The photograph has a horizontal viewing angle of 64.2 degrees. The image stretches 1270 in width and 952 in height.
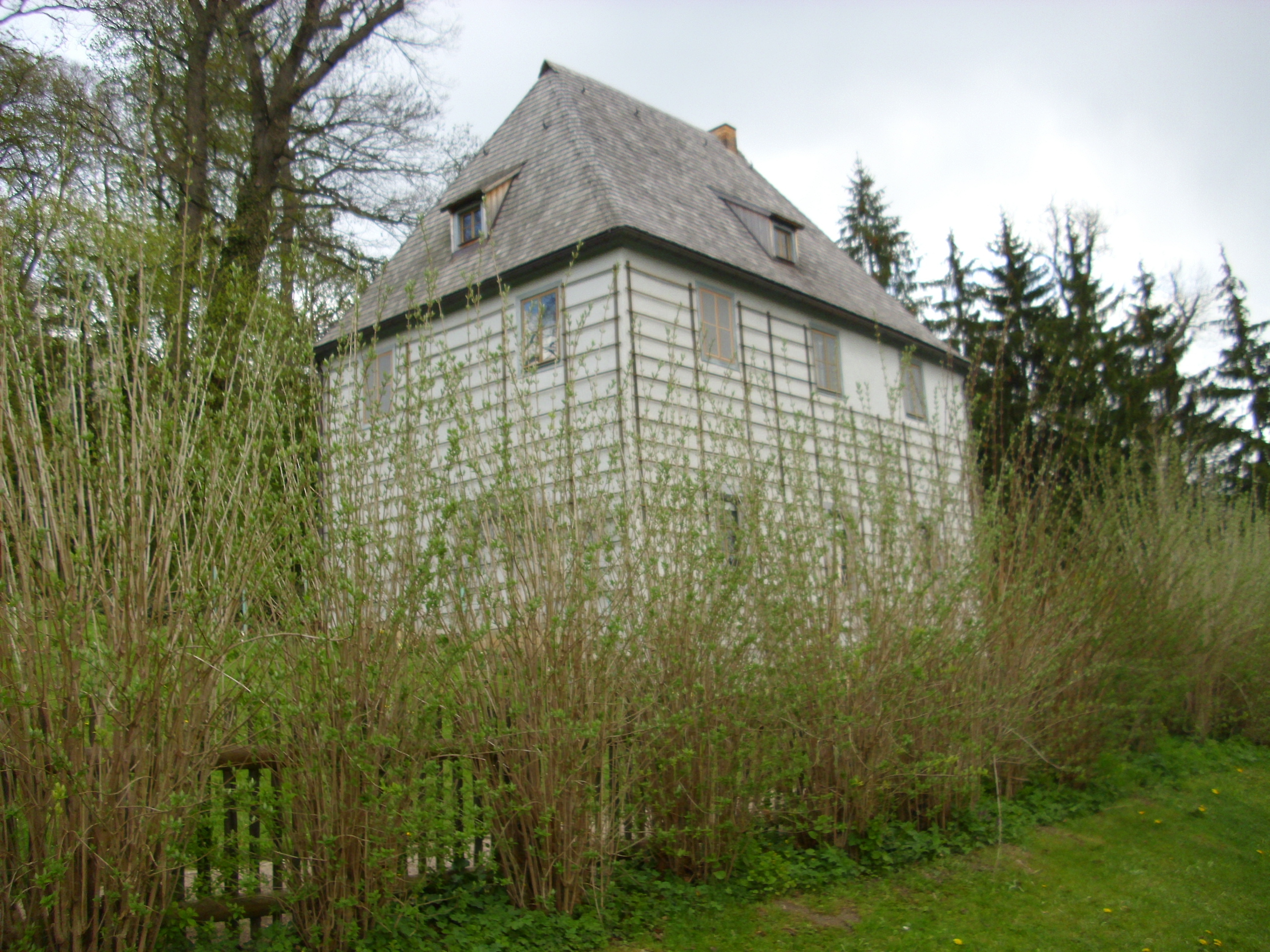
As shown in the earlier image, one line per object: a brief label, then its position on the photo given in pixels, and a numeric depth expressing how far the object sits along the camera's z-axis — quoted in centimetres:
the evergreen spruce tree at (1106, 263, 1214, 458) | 2152
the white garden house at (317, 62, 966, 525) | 1167
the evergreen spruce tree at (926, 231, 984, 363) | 2412
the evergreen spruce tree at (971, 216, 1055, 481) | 2220
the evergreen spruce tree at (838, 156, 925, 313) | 3488
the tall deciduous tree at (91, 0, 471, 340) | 1366
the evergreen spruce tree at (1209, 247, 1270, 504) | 2814
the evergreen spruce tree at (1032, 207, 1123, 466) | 2059
